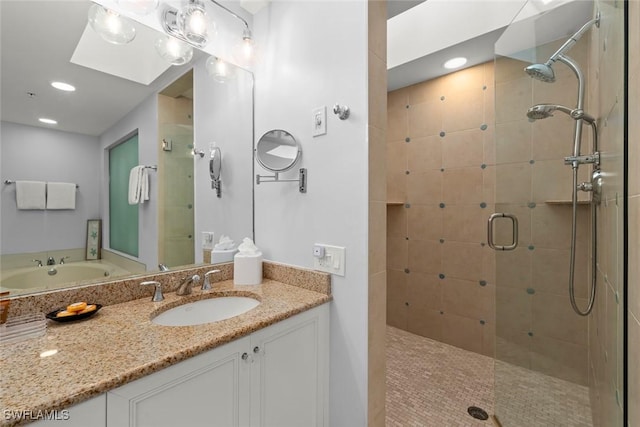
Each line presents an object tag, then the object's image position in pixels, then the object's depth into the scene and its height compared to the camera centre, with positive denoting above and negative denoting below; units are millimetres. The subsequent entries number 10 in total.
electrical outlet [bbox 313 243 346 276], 1244 -213
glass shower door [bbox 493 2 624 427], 1389 -129
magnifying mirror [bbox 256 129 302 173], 1409 +340
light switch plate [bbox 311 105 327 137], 1306 +457
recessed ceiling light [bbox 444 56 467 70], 2118 +1214
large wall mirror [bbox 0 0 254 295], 994 +338
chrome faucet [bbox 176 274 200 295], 1256 -342
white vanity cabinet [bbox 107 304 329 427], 717 -558
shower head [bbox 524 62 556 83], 1367 +723
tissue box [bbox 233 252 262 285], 1431 -294
